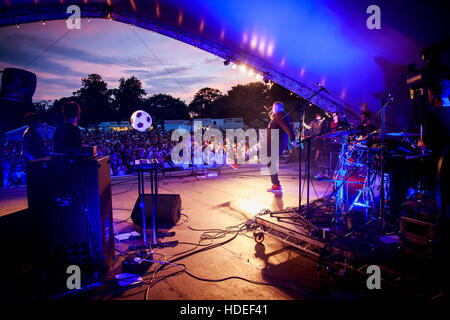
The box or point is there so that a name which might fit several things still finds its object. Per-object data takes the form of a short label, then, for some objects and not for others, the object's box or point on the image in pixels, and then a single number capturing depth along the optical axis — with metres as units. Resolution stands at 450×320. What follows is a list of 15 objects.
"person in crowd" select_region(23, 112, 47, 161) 4.33
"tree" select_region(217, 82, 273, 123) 39.08
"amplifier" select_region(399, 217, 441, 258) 2.20
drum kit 2.92
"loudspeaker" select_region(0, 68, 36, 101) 4.56
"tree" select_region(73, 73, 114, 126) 38.82
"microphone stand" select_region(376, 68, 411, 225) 2.82
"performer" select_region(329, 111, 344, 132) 3.22
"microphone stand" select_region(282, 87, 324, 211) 3.52
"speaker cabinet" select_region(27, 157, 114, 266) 2.50
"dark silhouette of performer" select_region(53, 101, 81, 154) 2.78
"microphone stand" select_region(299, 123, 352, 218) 3.16
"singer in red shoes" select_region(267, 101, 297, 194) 5.36
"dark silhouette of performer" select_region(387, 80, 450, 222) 2.31
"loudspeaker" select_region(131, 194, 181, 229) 3.90
